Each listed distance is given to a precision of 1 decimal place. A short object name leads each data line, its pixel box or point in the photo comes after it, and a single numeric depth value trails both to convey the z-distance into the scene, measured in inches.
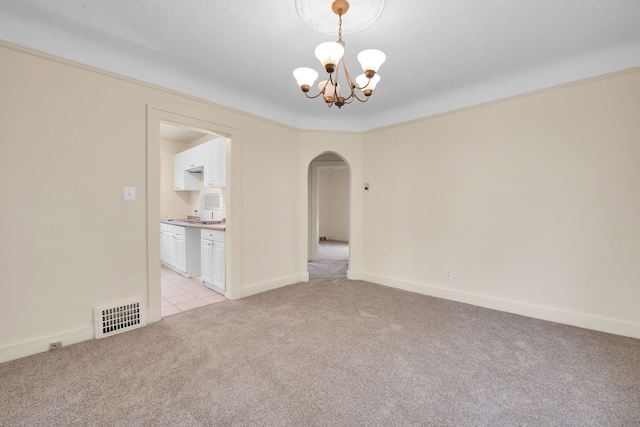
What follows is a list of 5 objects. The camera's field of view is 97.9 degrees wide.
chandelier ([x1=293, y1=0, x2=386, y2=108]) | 65.3
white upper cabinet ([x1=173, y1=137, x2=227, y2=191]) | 170.9
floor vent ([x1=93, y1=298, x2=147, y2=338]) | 91.9
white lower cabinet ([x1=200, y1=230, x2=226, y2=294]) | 138.3
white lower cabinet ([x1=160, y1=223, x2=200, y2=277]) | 173.0
